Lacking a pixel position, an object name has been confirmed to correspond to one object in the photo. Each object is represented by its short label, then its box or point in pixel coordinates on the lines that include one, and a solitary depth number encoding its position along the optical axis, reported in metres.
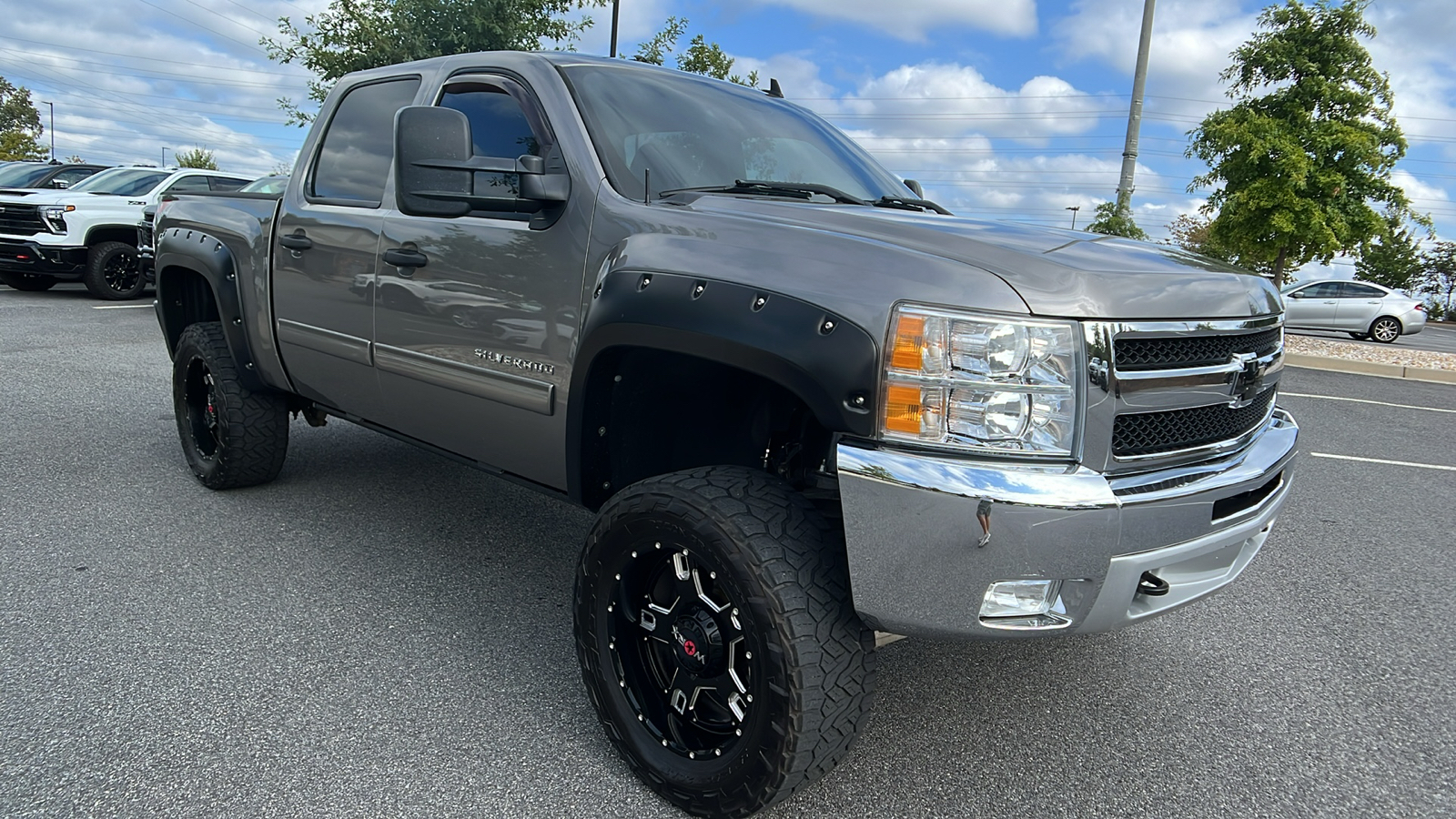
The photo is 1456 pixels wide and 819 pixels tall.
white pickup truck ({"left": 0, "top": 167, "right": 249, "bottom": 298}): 12.65
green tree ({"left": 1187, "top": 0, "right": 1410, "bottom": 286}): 17.00
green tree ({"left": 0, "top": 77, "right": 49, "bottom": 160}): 59.06
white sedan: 20.75
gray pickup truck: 1.94
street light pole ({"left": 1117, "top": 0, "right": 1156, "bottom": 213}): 13.31
